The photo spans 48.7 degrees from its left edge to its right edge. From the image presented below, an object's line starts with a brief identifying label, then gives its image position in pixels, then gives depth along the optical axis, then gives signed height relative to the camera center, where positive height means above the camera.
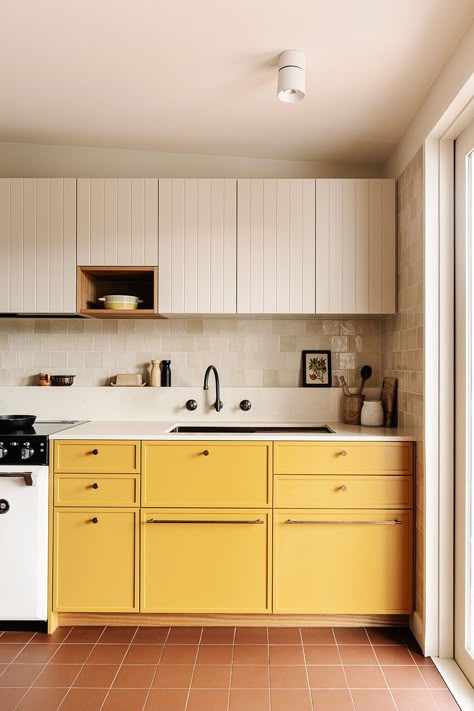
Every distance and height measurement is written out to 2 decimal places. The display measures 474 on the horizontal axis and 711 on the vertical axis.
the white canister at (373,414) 2.87 -0.26
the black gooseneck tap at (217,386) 3.04 -0.12
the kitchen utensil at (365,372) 3.12 -0.04
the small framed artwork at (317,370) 3.18 -0.03
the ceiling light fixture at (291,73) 2.04 +1.15
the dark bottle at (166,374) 3.15 -0.05
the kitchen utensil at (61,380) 3.14 -0.09
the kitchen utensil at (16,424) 2.63 -0.30
